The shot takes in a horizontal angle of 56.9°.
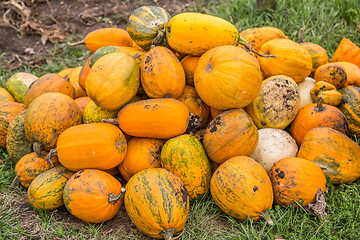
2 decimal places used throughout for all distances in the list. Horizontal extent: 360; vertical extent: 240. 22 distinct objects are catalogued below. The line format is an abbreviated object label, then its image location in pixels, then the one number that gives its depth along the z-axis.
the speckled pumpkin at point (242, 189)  2.54
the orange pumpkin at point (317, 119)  3.21
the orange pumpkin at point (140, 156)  2.95
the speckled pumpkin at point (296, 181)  2.65
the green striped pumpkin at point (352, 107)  3.41
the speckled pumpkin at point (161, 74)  2.92
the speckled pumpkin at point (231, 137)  2.82
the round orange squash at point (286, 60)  3.41
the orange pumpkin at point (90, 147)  2.76
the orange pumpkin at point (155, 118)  2.85
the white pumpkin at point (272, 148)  3.04
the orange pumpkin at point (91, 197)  2.60
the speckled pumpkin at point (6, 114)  3.56
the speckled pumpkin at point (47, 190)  2.78
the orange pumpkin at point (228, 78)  2.80
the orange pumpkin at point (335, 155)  2.89
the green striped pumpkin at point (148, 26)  3.35
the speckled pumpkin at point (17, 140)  3.31
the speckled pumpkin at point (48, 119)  3.03
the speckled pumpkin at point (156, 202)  2.39
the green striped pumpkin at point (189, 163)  2.76
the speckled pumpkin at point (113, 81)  2.91
